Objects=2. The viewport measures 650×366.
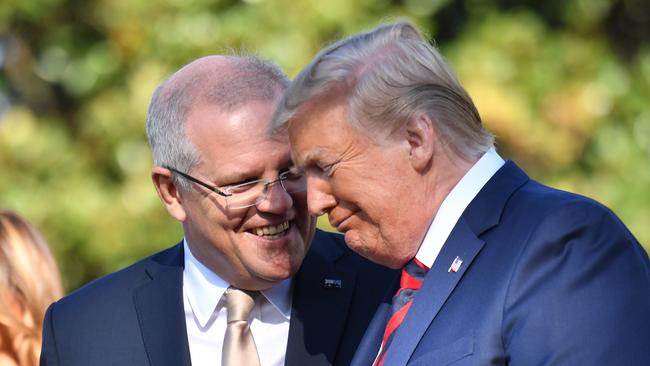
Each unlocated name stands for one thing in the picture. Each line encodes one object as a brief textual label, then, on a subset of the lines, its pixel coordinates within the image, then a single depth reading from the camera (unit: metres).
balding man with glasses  6.75
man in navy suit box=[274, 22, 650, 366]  4.66
